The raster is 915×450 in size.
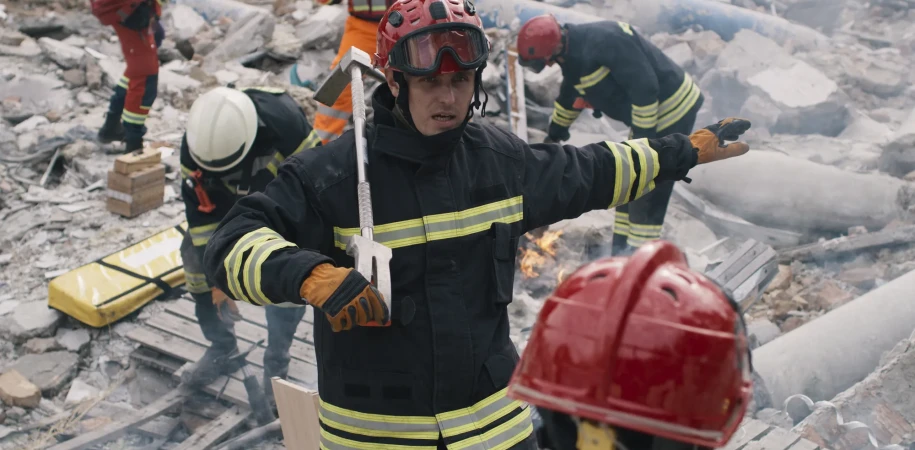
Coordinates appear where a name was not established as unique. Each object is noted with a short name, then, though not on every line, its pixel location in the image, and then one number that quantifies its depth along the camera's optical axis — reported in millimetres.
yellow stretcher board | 5293
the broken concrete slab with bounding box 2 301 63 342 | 5305
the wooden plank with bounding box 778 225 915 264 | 6148
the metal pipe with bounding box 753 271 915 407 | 4316
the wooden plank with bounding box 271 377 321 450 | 3193
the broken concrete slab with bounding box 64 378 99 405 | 4883
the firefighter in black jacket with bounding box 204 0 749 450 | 2168
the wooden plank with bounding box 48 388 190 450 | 4359
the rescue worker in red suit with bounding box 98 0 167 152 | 7098
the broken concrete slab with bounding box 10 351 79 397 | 4938
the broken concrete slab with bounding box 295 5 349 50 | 9195
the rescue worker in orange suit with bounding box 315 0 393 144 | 5570
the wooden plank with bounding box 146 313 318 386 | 4723
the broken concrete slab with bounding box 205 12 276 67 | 9781
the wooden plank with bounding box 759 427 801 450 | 3287
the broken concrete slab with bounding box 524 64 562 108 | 8250
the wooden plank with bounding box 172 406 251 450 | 4355
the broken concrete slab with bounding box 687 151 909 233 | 6613
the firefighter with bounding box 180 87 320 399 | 3939
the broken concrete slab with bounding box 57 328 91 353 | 5266
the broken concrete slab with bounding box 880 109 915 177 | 7188
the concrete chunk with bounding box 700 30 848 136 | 8711
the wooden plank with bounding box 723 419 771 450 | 3328
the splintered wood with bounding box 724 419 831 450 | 3299
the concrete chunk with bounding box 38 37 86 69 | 9188
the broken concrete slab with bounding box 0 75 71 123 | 8320
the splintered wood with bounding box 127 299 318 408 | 4727
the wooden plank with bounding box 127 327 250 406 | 4695
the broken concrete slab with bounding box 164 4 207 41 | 10477
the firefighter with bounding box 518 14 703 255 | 5410
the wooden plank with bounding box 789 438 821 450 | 3303
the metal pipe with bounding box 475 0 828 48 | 10023
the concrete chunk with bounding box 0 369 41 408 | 4723
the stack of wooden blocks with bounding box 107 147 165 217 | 6594
